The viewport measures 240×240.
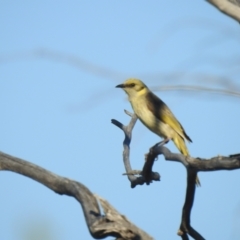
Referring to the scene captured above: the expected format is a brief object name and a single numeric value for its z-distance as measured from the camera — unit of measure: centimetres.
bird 1205
